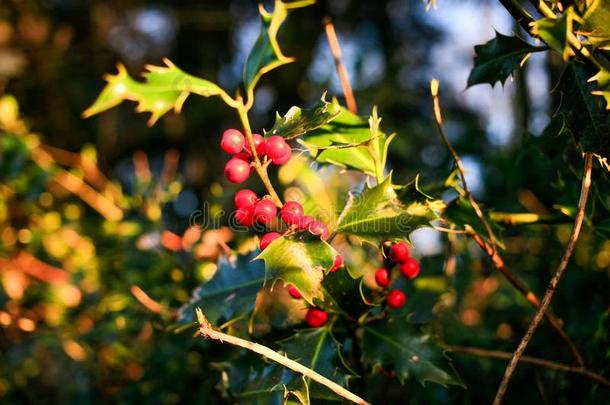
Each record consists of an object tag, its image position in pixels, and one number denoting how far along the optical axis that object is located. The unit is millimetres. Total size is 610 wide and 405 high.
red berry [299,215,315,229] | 303
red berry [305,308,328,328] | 328
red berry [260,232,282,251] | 304
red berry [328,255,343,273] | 316
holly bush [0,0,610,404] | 298
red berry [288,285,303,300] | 319
